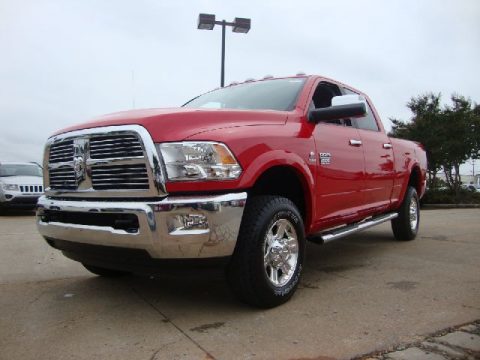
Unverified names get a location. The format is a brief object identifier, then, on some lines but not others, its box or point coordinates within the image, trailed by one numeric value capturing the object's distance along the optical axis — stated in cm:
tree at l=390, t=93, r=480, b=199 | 1723
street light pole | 1174
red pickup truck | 285
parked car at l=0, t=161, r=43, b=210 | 1209
